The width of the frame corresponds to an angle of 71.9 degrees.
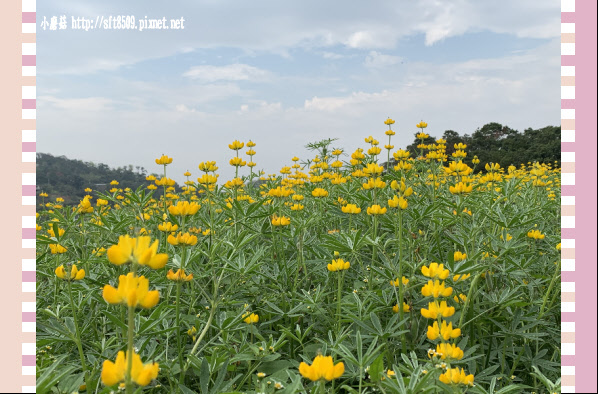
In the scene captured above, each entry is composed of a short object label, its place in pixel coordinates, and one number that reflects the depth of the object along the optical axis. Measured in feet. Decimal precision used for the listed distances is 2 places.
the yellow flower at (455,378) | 3.41
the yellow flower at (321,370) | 2.93
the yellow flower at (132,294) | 2.36
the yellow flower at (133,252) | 2.38
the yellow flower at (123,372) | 2.31
